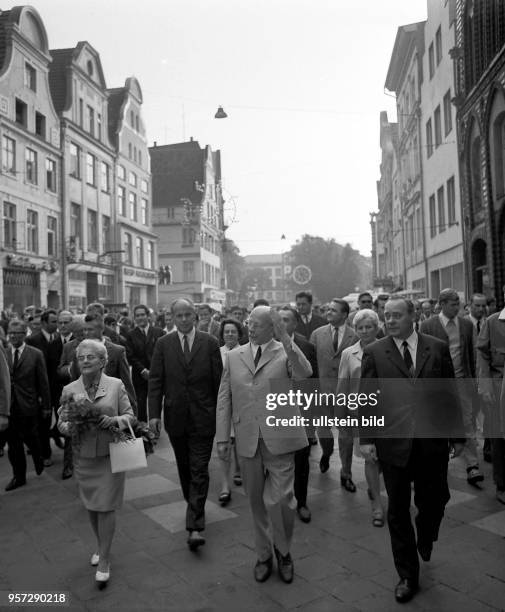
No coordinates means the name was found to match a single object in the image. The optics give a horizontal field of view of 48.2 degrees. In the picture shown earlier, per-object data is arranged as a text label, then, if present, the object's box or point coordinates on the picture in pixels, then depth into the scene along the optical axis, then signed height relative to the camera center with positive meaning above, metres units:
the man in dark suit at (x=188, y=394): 4.83 -0.61
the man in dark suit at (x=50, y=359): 7.57 -0.45
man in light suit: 4.01 -0.79
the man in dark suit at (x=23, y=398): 6.54 -0.82
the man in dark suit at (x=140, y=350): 9.31 -0.41
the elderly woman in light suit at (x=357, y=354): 5.39 -0.33
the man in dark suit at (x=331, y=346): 6.45 -0.29
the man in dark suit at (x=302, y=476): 5.05 -1.42
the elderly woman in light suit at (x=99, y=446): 4.01 -0.85
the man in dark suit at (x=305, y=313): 8.04 +0.13
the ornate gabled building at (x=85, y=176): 29.89 +8.76
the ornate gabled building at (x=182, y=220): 53.66 +10.13
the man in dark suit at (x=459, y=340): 6.68 -0.26
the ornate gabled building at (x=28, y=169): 24.39 +7.48
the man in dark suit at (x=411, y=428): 3.78 -0.74
